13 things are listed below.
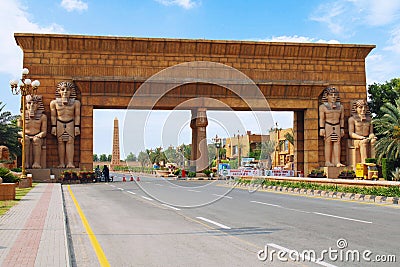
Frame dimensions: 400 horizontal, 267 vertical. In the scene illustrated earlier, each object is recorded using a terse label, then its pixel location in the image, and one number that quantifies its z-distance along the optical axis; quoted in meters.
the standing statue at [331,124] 40.72
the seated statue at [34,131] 37.19
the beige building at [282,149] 86.19
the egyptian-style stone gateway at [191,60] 38.75
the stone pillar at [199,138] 41.84
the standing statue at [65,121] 38.00
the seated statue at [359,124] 40.50
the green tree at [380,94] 50.28
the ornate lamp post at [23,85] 27.39
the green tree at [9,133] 37.97
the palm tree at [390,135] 34.33
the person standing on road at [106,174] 43.34
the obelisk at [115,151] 106.05
